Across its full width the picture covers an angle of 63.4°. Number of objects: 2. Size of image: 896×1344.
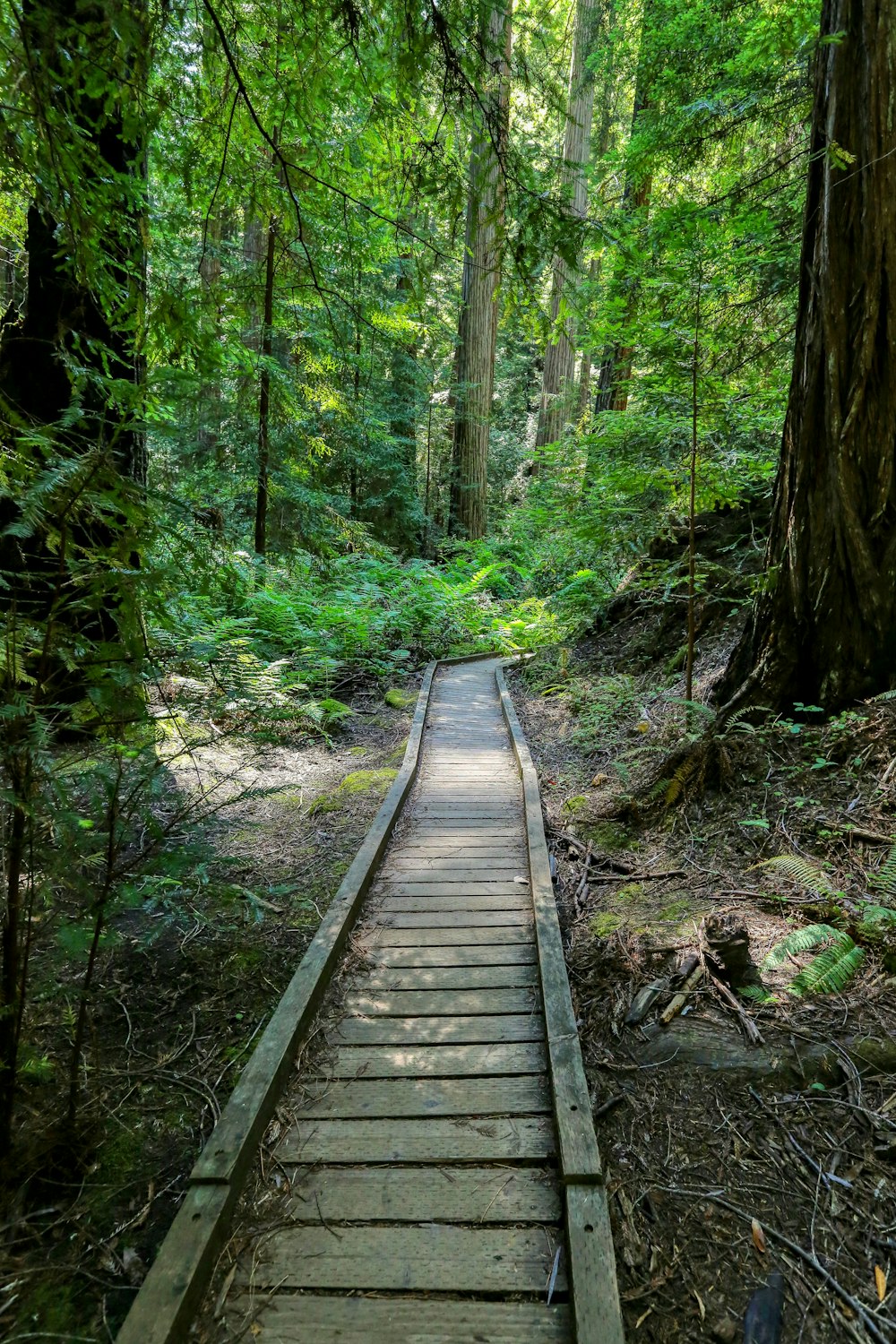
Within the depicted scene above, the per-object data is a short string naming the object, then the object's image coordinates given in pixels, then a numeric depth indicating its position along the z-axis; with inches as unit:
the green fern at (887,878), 129.6
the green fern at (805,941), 121.3
